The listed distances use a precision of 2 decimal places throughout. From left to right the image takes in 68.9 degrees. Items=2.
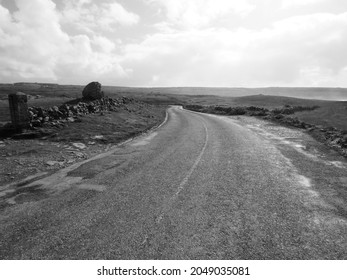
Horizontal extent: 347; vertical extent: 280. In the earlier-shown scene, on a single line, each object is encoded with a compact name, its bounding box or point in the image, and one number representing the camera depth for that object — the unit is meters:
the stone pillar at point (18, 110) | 15.77
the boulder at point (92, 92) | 29.61
